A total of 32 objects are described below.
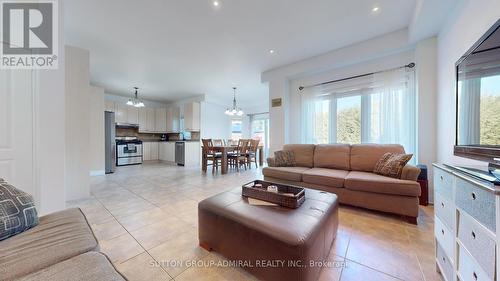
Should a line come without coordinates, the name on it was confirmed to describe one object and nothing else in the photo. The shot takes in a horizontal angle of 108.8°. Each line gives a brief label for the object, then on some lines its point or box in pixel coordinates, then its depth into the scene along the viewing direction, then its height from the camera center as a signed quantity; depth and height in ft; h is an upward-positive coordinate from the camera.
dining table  16.12 -1.40
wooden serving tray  4.76 -1.57
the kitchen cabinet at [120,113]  20.20 +3.10
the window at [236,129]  26.53 +1.56
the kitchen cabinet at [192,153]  20.57 -1.61
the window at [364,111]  9.71 +1.78
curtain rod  9.56 +3.96
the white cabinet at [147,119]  22.49 +2.59
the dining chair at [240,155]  17.60 -1.53
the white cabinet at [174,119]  23.65 +2.72
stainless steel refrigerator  15.92 -0.04
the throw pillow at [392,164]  7.53 -1.11
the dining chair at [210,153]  16.81 -1.27
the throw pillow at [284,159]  11.14 -1.22
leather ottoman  3.41 -2.09
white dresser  2.42 -1.47
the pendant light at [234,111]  18.79 +2.99
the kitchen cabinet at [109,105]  19.17 +3.70
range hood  21.06 +1.73
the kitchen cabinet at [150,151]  22.86 -1.50
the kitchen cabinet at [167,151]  22.47 -1.55
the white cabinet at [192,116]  21.11 +2.79
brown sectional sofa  6.88 -1.71
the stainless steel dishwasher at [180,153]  20.58 -1.60
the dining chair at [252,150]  19.21 -1.15
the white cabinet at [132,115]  21.20 +2.99
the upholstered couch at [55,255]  2.30 -1.73
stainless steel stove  19.63 -1.29
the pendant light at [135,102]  18.31 +3.83
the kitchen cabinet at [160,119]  24.13 +2.77
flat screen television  3.61 +0.93
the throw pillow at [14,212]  3.17 -1.36
